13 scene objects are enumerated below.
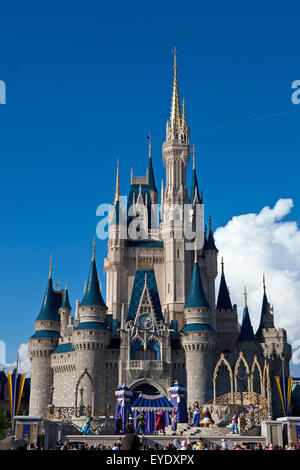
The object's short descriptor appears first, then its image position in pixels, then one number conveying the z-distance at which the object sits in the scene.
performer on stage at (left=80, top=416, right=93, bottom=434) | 34.97
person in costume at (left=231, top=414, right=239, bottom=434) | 35.09
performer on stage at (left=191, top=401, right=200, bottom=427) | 36.84
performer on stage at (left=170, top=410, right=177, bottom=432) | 39.88
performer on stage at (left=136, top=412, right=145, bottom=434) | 33.59
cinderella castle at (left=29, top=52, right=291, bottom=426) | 57.03
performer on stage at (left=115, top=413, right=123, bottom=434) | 35.12
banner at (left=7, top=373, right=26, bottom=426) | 50.19
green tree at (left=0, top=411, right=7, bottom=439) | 36.83
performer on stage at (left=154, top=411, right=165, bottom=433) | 35.06
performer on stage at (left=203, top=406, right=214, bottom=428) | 36.31
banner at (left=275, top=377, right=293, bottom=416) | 53.80
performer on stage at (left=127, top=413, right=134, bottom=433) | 29.34
